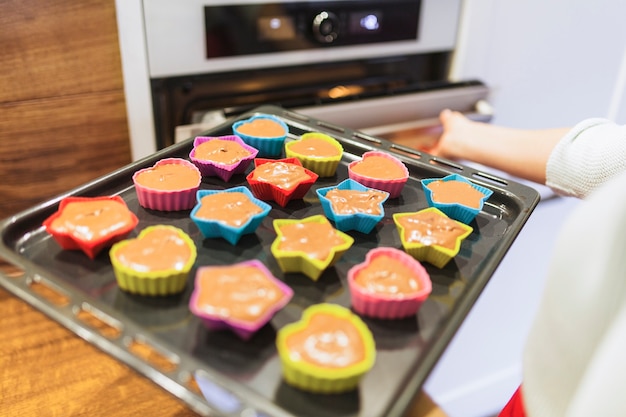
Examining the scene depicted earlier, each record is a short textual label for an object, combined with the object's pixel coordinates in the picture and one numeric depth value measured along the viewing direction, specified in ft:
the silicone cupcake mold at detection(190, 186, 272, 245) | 1.91
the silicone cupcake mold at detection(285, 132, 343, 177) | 2.34
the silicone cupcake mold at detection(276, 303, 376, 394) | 1.41
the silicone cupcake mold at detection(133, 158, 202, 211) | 2.03
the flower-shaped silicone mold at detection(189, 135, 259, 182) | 2.24
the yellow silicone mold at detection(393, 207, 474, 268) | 1.87
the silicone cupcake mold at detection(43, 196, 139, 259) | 1.79
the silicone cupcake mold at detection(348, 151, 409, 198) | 2.24
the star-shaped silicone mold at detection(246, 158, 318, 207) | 2.12
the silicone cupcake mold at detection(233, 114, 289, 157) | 2.43
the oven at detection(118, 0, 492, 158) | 2.78
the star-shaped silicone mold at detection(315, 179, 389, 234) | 2.01
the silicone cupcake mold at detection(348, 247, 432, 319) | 1.65
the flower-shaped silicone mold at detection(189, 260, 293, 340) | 1.54
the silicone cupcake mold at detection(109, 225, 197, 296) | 1.66
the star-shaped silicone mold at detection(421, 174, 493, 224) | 2.12
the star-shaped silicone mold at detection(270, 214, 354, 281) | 1.79
